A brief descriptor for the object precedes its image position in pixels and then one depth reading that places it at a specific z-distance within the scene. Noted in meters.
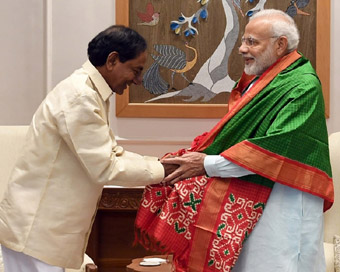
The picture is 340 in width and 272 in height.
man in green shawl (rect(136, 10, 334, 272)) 2.94
